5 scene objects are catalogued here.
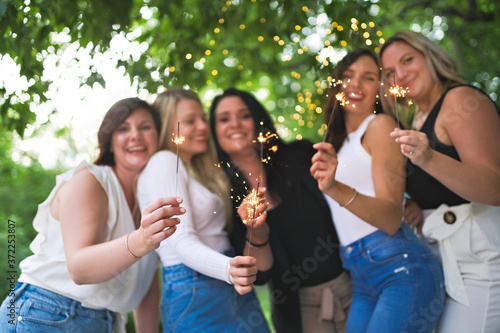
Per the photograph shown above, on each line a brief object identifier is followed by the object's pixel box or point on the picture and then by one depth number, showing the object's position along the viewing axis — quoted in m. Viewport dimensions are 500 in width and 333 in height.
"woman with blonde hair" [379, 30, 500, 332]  2.00
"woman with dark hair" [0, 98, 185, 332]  1.93
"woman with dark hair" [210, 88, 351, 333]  2.69
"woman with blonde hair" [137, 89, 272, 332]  2.16
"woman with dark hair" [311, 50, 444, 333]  2.08
